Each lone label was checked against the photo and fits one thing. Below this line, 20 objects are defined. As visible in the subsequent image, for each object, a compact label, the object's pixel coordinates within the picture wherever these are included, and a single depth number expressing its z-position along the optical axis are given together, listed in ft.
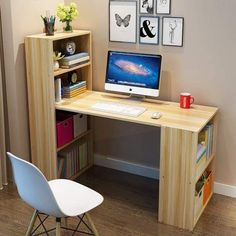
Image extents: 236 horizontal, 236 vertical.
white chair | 7.50
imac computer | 11.14
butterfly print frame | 11.58
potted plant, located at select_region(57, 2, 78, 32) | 11.57
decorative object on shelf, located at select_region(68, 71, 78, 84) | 12.21
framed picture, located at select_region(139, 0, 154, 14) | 11.24
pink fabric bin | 11.55
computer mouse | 10.18
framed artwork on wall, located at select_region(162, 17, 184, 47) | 11.02
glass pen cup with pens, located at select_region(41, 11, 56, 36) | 11.11
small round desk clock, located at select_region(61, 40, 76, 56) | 11.68
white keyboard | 10.53
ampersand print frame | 11.34
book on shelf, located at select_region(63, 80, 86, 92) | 11.73
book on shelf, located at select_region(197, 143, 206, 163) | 10.03
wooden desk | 9.55
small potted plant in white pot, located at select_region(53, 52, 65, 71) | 10.99
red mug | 10.81
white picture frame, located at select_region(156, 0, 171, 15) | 11.03
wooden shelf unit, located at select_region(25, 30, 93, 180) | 10.78
